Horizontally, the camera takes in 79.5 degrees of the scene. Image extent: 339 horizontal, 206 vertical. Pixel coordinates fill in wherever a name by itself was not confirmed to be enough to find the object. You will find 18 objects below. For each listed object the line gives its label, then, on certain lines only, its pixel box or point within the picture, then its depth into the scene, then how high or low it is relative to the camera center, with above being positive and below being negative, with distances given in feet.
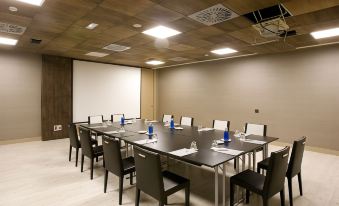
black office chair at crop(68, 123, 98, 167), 12.89 -2.32
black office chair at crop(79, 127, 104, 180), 11.16 -2.65
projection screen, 22.26 +1.32
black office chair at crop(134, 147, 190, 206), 6.66 -2.83
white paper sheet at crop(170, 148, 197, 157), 7.82 -2.01
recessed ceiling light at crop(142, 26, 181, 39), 12.01 +4.30
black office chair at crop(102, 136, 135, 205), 8.59 -2.69
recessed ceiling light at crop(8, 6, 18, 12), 9.27 +4.26
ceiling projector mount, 9.21 +3.99
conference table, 7.49 -1.96
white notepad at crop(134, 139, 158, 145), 9.80 -1.96
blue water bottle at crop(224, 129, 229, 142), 9.97 -1.72
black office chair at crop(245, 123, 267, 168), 12.02 -1.68
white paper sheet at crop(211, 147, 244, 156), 7.93 -1.99
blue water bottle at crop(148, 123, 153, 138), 11.44 -1.62
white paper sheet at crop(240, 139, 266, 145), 9.67 -1.92
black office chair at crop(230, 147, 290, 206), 6.70 -2.91
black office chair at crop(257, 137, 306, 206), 8.11 -2.44
